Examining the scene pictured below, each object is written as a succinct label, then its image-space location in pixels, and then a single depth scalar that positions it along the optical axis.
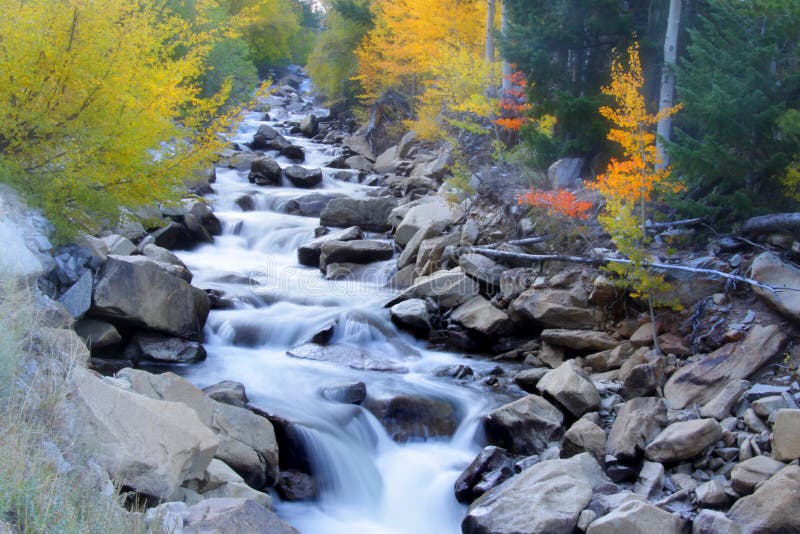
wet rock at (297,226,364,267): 15.05
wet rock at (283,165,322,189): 21.02
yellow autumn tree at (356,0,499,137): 16.84
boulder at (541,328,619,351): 10.24
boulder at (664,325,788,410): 8.18
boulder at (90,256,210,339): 9.76
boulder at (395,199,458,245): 14.74
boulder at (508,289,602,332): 10.65
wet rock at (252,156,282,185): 20.95
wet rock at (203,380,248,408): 8.27
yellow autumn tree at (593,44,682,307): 9.44
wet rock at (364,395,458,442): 8.75
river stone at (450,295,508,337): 11.29
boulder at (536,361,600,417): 8.44
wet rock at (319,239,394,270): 14.51
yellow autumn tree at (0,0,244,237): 8.74
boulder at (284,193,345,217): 18.33
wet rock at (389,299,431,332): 11.67
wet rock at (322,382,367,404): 9.16
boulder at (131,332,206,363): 10.00
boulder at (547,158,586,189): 13.36
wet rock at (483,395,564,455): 8.13
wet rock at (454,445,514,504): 7.38
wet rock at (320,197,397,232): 16.81
